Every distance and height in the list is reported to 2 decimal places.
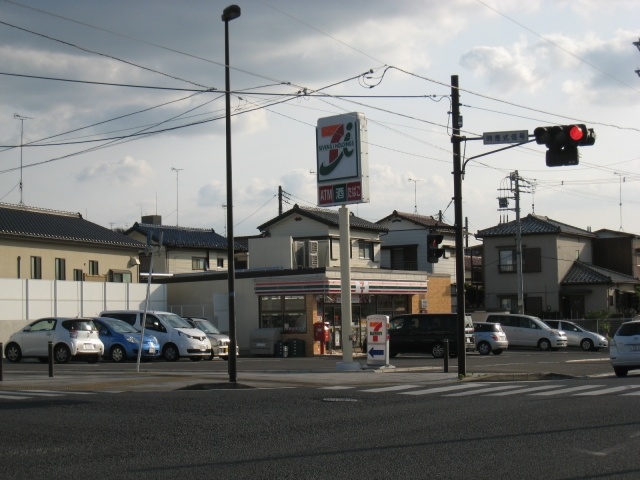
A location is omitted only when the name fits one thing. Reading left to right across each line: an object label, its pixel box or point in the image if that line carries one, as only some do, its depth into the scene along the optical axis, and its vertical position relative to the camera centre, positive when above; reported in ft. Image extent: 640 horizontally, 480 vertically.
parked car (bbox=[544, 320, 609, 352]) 150.61 -6.71
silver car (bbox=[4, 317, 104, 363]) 99.81 -4.05
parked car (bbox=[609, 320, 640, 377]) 79.25 -4.54
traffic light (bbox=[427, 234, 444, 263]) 80.48 +4.73
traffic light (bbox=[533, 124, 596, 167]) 65.57 +11.53
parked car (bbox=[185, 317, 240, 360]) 116.78 -4.52
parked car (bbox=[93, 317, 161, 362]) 104.88 -4.64
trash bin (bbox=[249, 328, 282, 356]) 136.46 -5.85
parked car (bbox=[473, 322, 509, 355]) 134.92 -6.10
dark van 124.06 -4.69
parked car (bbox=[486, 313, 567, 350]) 147.13 -5.66
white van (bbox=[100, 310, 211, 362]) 109.60 -4.20
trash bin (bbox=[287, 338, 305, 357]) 135.03 -7.06
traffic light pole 79.51 +6.47
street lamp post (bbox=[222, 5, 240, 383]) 71.00 +8.51
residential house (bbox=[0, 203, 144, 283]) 143.43 +9.71
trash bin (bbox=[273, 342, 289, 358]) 134.31 -7.14
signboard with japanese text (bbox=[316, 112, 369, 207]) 85.15 +13.61
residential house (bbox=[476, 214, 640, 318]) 196.79 +5.16
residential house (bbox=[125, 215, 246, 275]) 188.34 +11.64
